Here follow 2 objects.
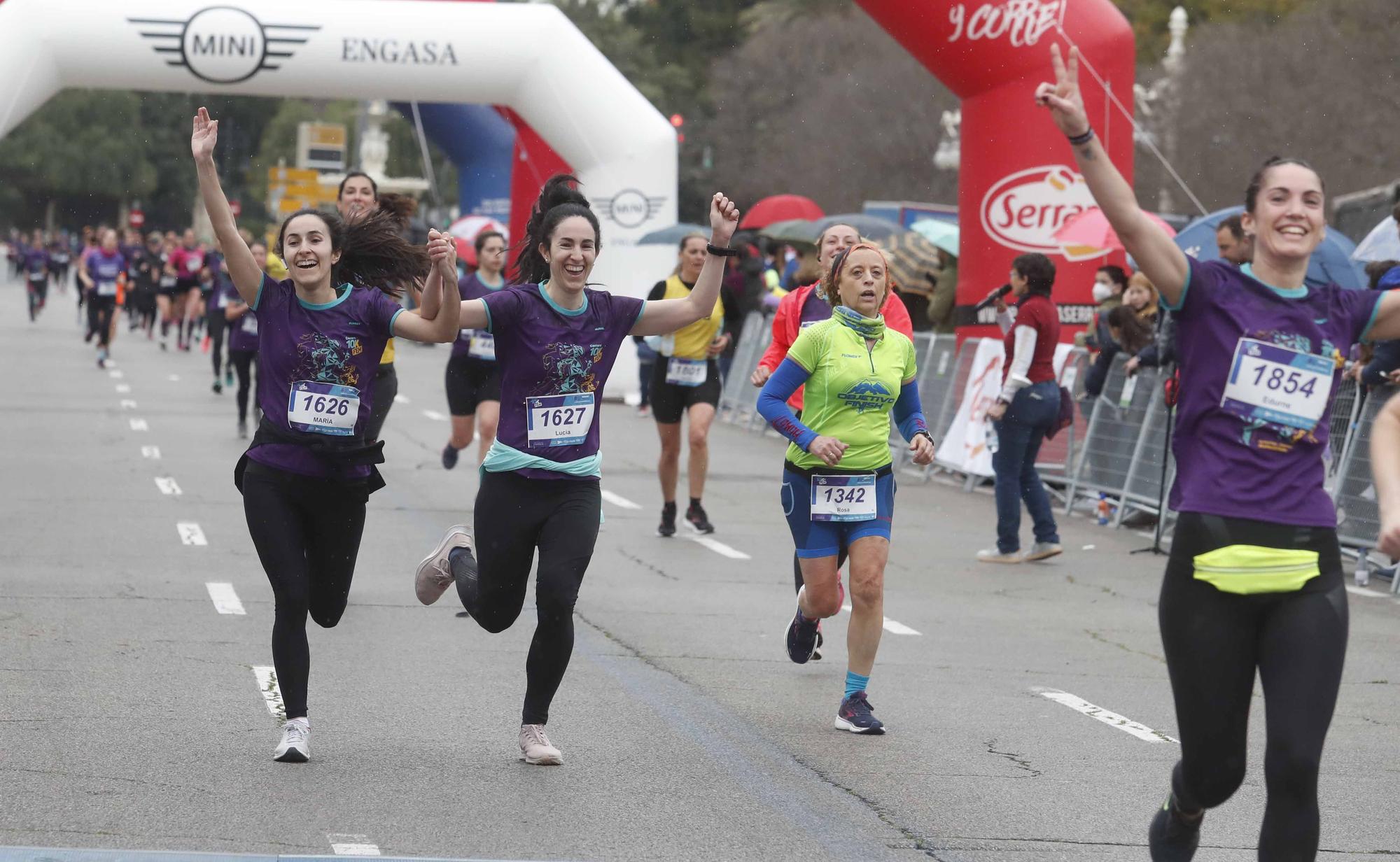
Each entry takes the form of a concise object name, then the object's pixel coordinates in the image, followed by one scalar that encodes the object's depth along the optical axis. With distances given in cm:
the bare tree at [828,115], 5450
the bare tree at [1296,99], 3541
